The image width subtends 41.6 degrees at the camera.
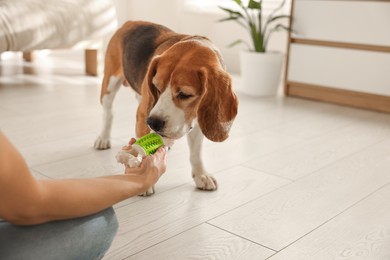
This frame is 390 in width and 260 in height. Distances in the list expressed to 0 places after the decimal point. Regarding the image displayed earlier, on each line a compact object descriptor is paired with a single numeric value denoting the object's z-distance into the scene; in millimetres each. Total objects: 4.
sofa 3121
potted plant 3393
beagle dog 1467
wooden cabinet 3090
